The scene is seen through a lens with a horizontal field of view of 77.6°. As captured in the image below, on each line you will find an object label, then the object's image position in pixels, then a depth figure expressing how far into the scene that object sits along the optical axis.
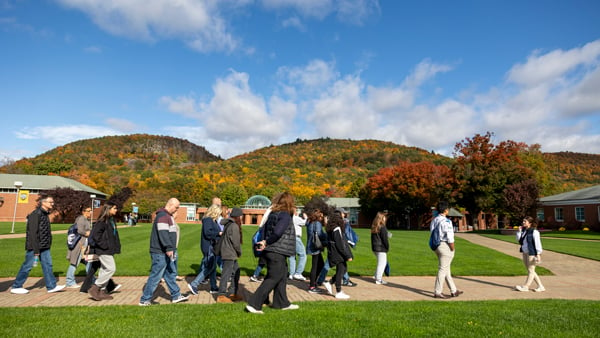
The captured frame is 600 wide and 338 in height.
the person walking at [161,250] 6.31
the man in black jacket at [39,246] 7.20
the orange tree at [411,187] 45.53
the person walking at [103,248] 6.71
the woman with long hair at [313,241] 8.05
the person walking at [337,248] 7.62
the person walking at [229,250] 6.84
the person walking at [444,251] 7.62
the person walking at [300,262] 9.59
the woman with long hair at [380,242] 9.10
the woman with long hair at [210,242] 7.63
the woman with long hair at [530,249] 8.68
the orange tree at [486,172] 39.72
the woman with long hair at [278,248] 5.92
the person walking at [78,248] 7.96
